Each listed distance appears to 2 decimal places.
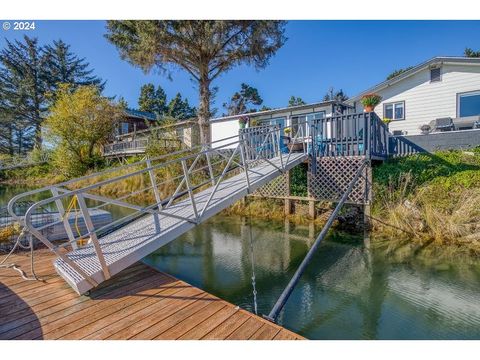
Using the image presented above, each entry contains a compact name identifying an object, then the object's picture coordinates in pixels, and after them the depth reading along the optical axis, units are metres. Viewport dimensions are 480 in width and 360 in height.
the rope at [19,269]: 3.22
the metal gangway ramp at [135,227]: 2.79
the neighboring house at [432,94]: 9.15
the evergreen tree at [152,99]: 36.72
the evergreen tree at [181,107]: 36.68
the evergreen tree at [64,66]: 27.09
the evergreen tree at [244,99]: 32.53
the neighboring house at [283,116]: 12.58
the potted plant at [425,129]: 7.81
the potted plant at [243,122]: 12.49
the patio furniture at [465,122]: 7.96
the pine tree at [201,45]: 10.62
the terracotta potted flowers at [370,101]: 6.83
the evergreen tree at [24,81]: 25.28
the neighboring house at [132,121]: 24.69
